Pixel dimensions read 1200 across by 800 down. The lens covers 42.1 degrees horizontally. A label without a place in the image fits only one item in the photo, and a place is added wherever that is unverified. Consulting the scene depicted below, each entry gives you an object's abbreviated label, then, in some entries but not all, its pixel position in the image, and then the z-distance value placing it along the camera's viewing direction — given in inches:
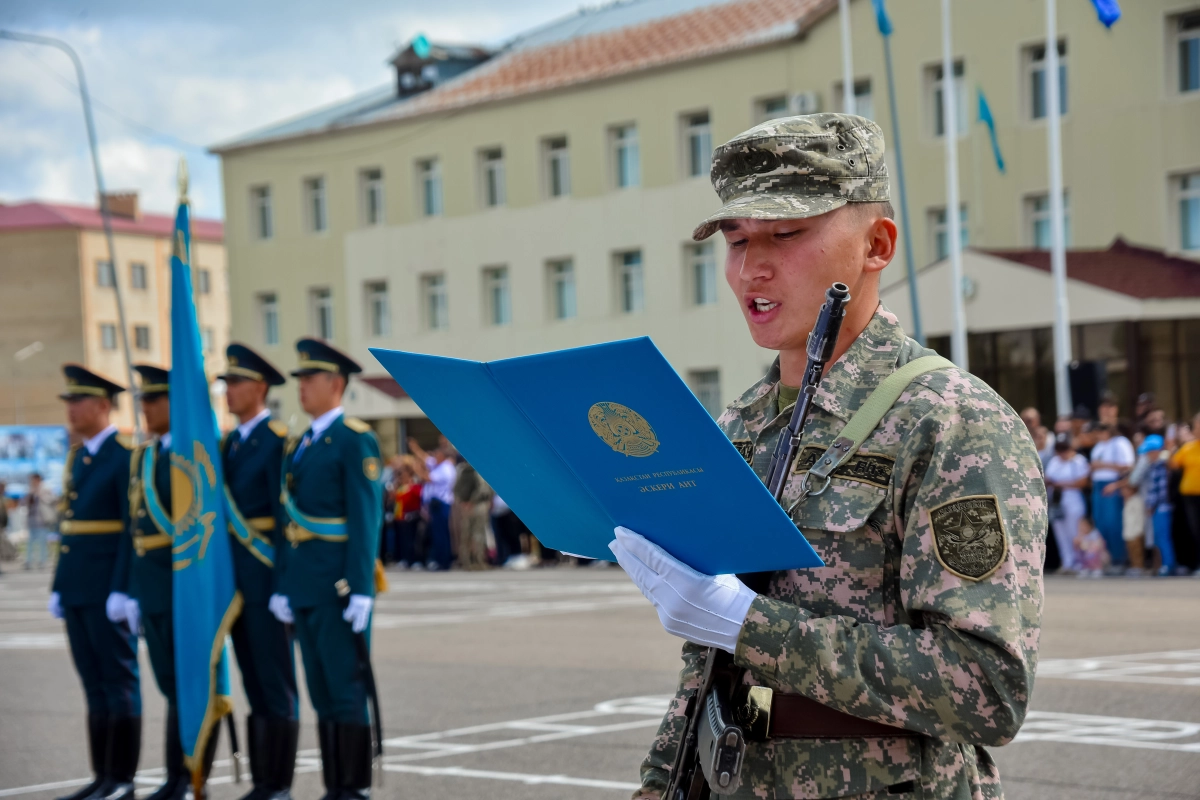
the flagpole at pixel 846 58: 1078.1
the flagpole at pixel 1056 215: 941.8
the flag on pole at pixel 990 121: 1135.0
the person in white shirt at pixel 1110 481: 695.1
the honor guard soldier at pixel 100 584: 310.2
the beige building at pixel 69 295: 1759.4
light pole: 1212.5
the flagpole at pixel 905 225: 1015.0
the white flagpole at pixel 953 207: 1031.0
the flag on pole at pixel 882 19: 1042.7
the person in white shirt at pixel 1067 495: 710.5
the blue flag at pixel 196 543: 287.1
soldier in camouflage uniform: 85.0
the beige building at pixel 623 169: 1132.5
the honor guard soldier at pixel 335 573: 281.4
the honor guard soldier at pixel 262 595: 290.5
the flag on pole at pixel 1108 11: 820.0
